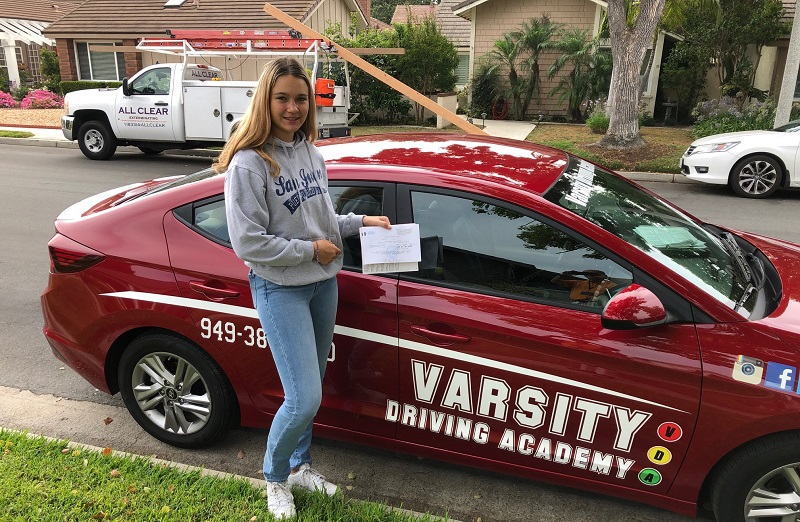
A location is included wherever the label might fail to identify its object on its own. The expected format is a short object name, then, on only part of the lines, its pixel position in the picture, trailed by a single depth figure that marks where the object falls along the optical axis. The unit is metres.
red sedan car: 2.38
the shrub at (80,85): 22.16
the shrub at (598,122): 15.76
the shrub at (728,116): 14.16
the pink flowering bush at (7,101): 22.27
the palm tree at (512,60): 19.11
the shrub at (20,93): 23.61
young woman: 2.30
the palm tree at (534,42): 18.67
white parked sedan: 9.21
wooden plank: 12.96
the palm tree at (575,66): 18.36
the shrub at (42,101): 21.47
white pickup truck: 12.14
